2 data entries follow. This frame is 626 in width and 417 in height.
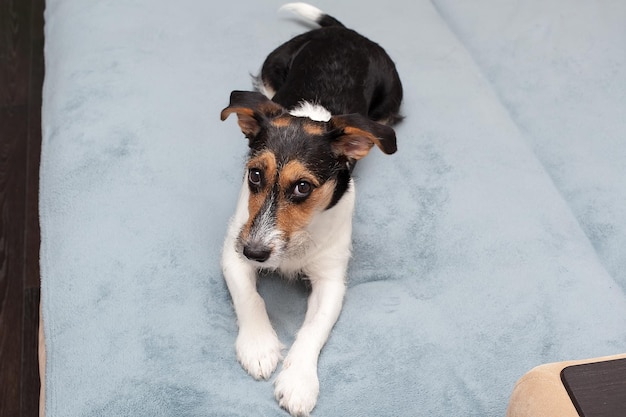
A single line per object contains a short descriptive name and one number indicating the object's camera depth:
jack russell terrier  1.32
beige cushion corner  1.13
